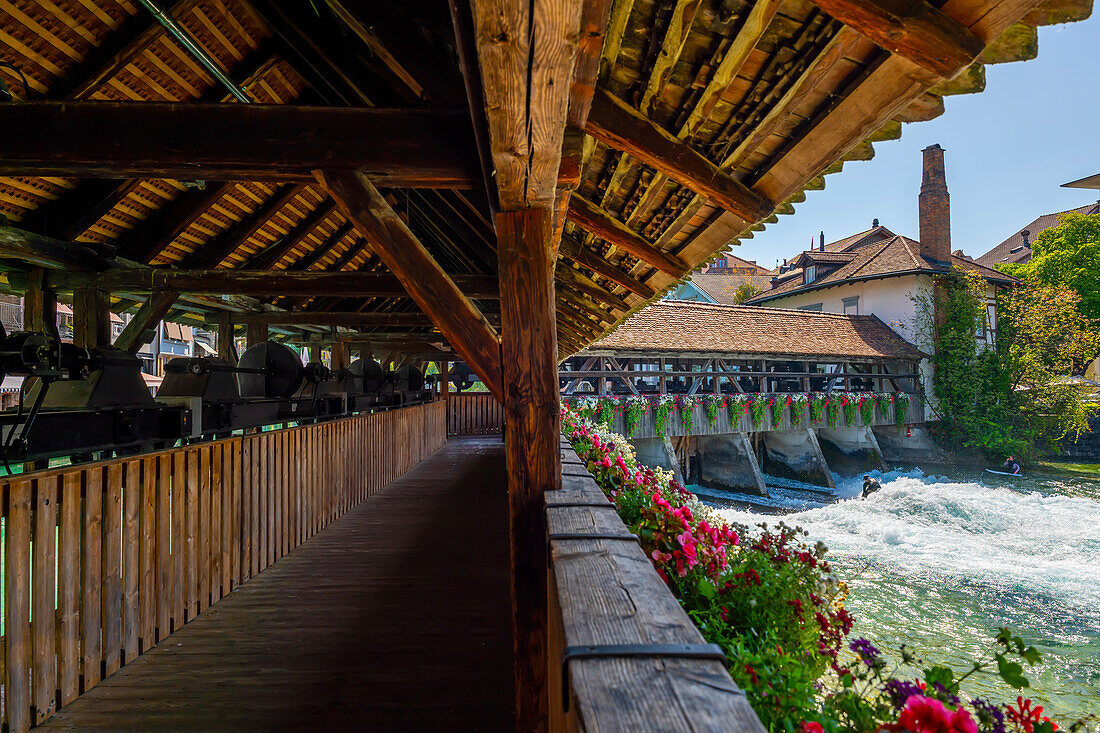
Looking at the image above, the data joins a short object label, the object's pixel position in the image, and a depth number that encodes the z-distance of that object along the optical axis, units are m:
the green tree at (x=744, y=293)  31.09
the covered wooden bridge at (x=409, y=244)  1.27
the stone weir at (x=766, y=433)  14.12
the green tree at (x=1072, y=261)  24.46
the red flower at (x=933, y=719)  0.88
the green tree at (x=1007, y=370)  19.78
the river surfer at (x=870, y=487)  15.76
